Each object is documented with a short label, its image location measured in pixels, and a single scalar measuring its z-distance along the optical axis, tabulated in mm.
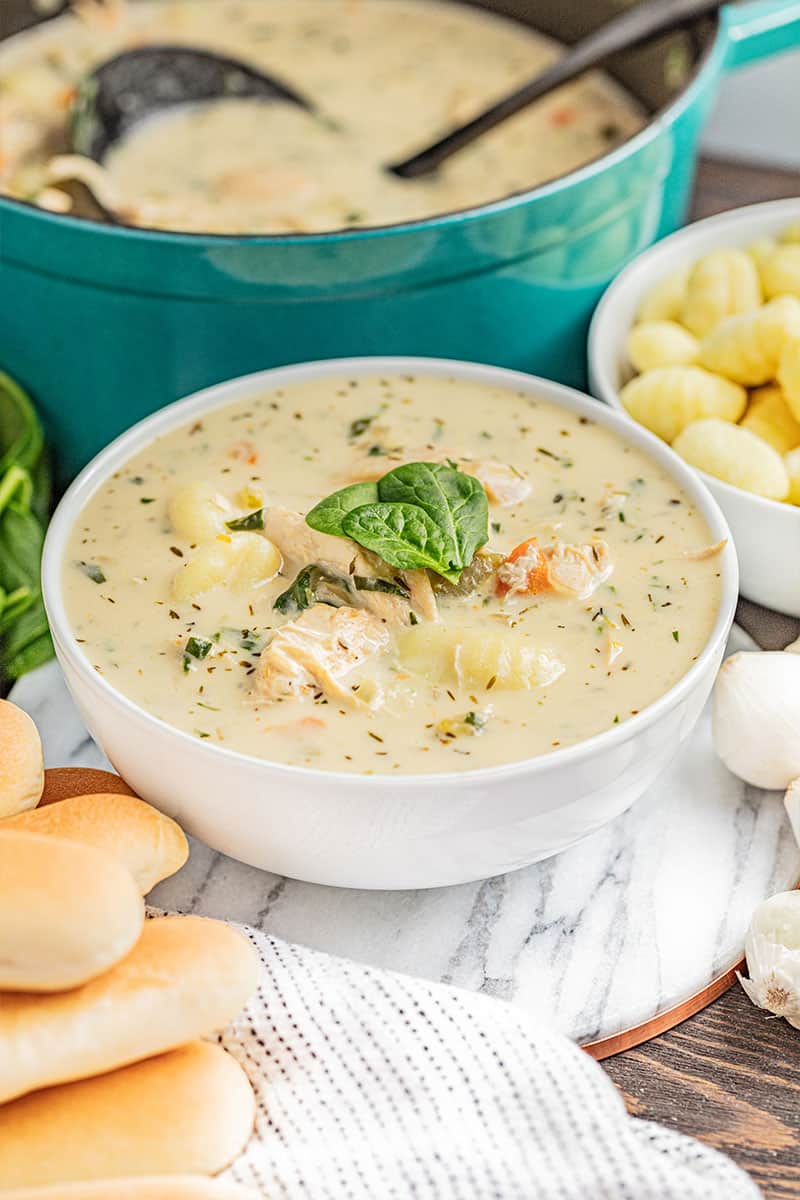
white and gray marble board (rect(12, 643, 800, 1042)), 617
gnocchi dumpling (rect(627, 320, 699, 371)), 729
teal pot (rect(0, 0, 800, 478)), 697
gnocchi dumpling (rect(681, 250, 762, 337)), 743
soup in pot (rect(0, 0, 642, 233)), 811
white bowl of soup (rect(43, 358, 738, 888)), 596
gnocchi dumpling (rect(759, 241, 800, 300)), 745
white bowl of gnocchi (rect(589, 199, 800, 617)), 689
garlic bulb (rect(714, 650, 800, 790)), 646
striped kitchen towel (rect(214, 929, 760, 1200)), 562
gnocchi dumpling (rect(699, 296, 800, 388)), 706
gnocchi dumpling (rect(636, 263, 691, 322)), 759
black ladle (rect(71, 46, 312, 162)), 840
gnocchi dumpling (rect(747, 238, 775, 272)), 763
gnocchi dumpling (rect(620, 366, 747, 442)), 710
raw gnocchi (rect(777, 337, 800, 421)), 698
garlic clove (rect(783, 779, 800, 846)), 638
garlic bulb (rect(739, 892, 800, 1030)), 603
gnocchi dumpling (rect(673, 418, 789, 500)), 688
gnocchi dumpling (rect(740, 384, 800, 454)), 712
